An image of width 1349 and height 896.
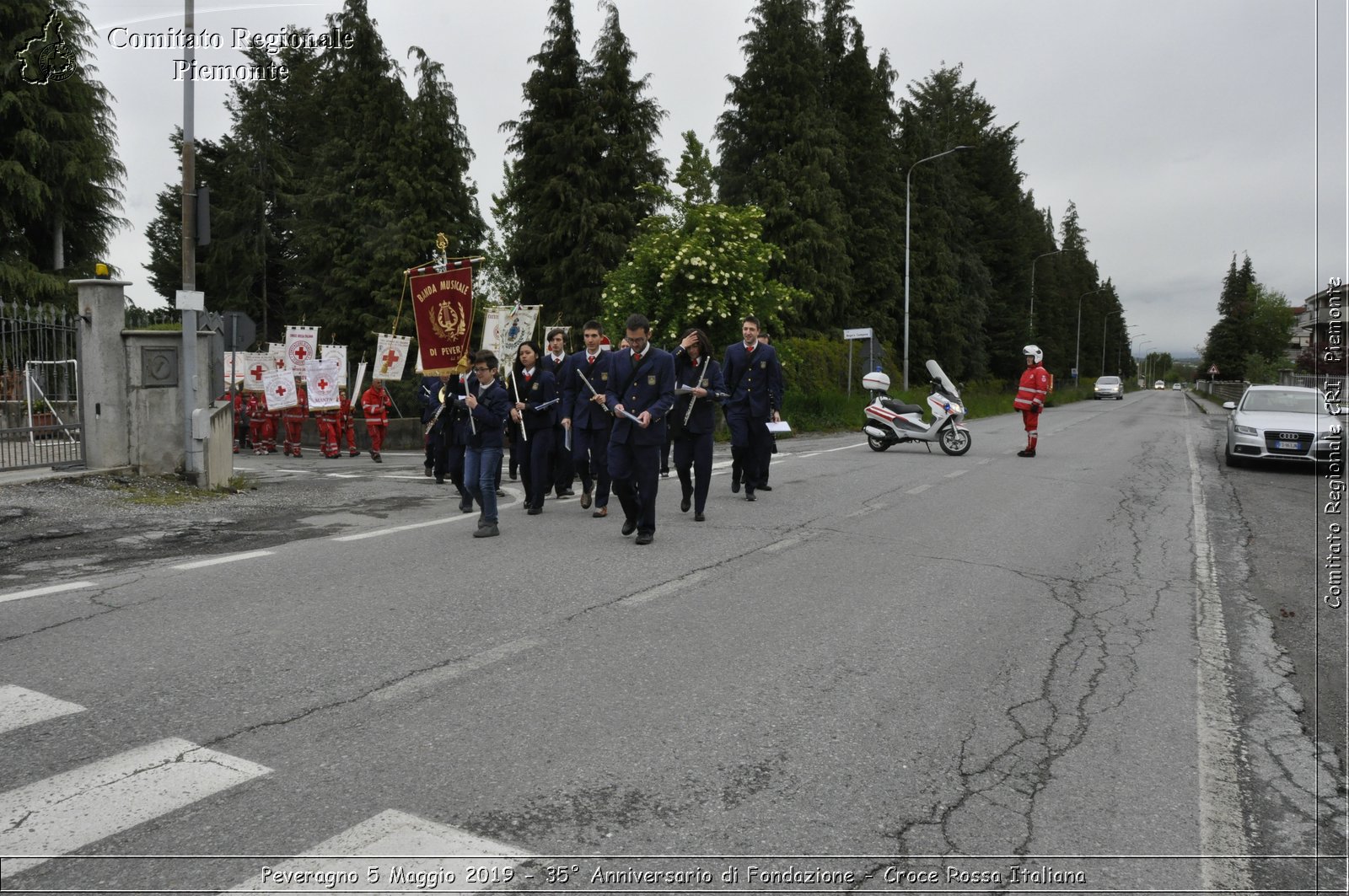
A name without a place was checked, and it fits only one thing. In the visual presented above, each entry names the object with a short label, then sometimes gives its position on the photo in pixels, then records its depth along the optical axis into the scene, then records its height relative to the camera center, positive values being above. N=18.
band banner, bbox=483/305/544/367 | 20.72 +1.77
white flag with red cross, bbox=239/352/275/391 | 23.56 +1.09
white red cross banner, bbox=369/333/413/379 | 22.39 +1.32
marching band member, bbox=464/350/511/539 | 8.84 -0.10
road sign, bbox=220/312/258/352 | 17.73 +1.54
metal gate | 11.49 +0.37
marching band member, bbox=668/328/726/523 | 9.68 -0.06
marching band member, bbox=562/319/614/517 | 10.04 -0.01
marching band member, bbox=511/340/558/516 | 10.38 -0.05
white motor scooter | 17.81 -0.26
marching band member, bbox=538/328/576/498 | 11.00 -0.27
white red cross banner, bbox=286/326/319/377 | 22.70 +1.58
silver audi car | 15.21 -0.41
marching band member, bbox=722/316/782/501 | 11.16 +0.14
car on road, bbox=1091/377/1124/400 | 70.69 +1.03
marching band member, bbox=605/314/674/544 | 8.35 -0.09
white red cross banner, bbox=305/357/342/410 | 21.91 +0.72
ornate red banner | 14.05 +1.37
